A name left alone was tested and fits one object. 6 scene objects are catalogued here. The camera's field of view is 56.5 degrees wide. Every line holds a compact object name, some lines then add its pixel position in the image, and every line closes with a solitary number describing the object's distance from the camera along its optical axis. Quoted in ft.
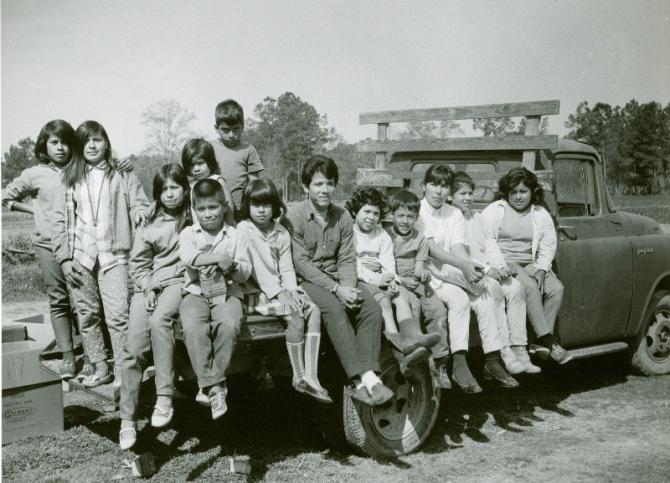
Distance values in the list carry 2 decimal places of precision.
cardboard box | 14.01
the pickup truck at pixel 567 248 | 13.50
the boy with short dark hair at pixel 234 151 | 15.53
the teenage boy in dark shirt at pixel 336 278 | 11.78
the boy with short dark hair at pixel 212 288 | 10.82
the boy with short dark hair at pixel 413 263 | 13.42
